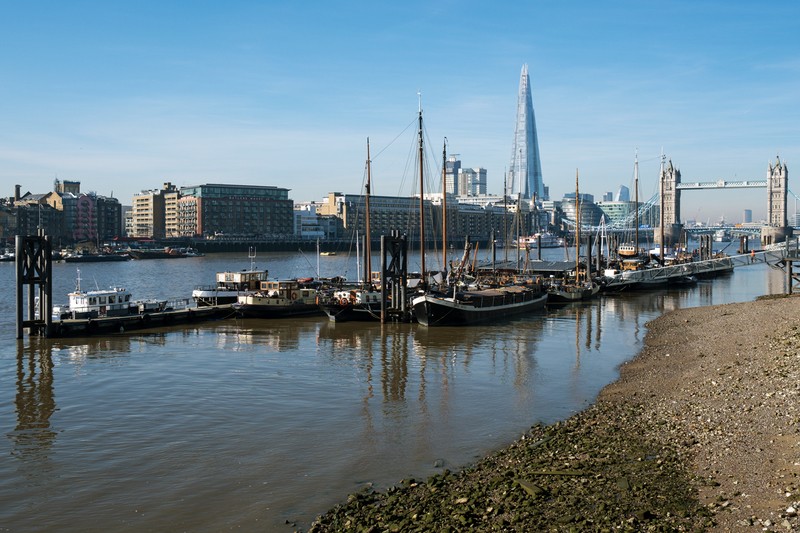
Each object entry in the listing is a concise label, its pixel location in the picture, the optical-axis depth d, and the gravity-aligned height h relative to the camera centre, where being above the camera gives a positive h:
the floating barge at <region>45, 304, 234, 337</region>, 45.81 -4.15
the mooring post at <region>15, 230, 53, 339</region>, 43.97 -1.00
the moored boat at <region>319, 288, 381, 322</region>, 53.09 -3.61
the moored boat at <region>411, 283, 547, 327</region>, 50.28 -3.68
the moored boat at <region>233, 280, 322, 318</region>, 55.88 -3.38
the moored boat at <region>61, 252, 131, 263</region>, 155.96 +0.42
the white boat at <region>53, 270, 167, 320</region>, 49.62 -3.22
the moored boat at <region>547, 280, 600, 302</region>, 69.44 -3.60
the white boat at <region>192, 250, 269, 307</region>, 58.75 -2.47
